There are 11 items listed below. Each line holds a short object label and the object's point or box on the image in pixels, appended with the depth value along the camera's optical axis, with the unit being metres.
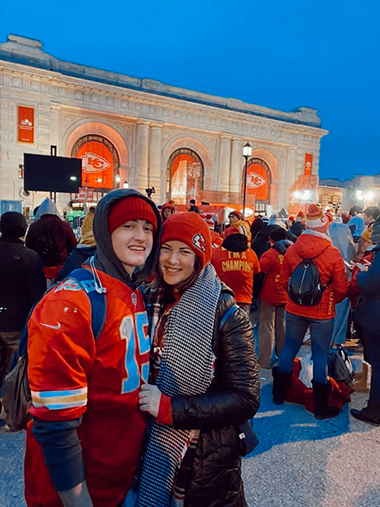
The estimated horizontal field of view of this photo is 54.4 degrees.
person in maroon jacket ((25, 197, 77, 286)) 4.75
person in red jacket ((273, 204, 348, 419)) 4.02
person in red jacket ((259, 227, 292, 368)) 5.52
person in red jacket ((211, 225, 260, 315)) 5.03
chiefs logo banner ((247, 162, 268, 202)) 42.66
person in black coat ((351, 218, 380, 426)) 3.76
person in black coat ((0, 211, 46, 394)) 3.71
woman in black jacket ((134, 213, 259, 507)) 1.53
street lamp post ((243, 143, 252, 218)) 16.19
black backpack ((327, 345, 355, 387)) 4.41
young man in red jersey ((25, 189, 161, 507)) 1.27
